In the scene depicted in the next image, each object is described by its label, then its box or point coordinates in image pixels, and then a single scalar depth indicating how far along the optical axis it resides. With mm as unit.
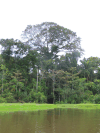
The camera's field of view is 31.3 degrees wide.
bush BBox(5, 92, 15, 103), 29066
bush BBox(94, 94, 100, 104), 33938
